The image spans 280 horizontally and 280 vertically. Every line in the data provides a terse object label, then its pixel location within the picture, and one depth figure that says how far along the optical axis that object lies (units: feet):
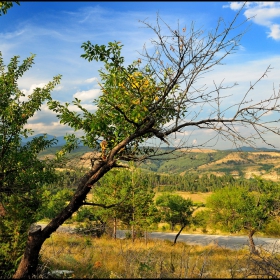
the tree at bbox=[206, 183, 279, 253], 67.21
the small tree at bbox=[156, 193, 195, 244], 109.19
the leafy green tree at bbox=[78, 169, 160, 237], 79.82
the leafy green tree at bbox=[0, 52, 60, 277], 23.36
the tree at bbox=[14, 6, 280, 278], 19.05
